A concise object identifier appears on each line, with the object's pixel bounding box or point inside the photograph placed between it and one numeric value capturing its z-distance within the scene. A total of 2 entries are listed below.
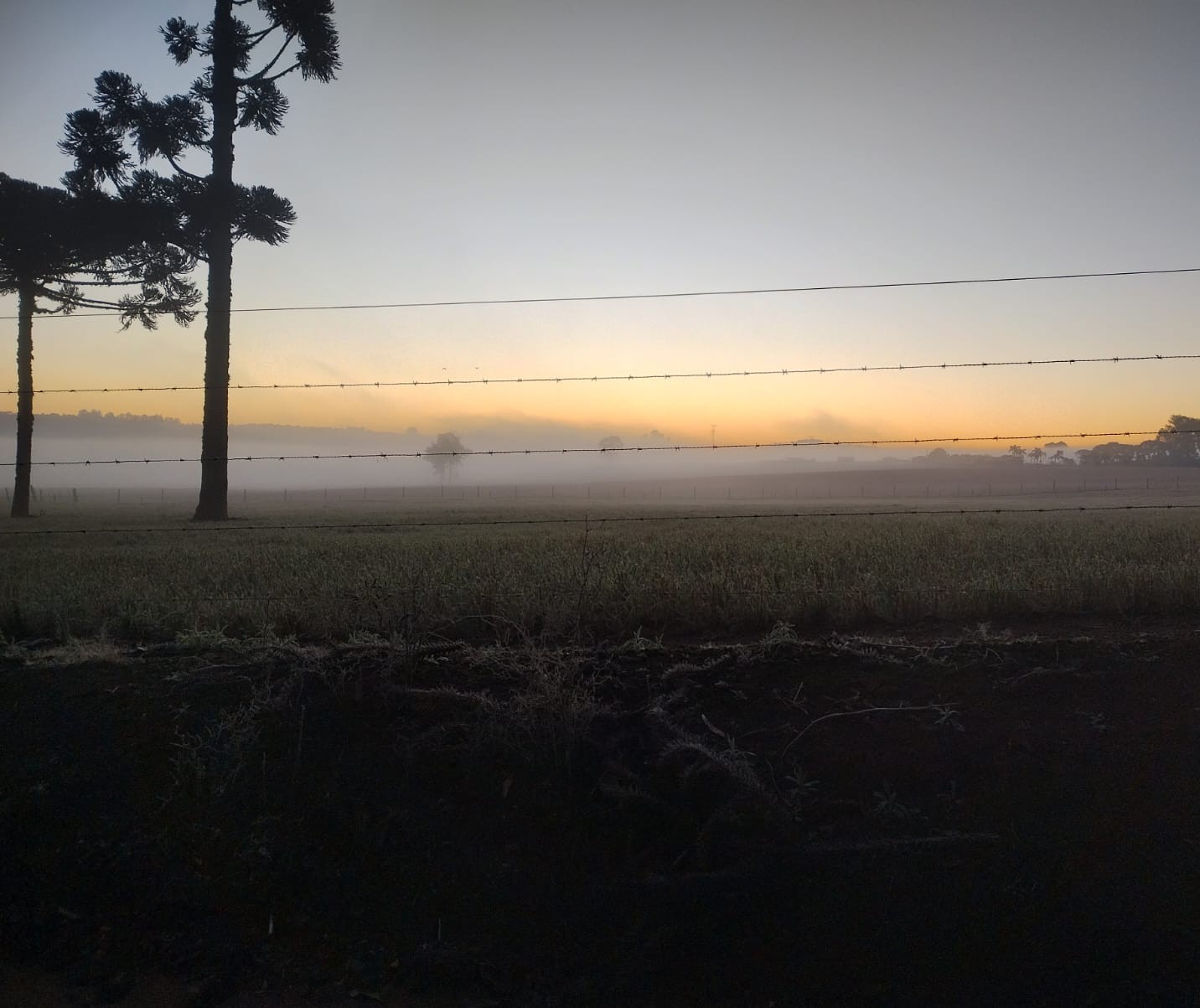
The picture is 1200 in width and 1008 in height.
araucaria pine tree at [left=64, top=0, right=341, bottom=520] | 14.46
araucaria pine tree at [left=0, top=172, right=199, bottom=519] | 15.01
